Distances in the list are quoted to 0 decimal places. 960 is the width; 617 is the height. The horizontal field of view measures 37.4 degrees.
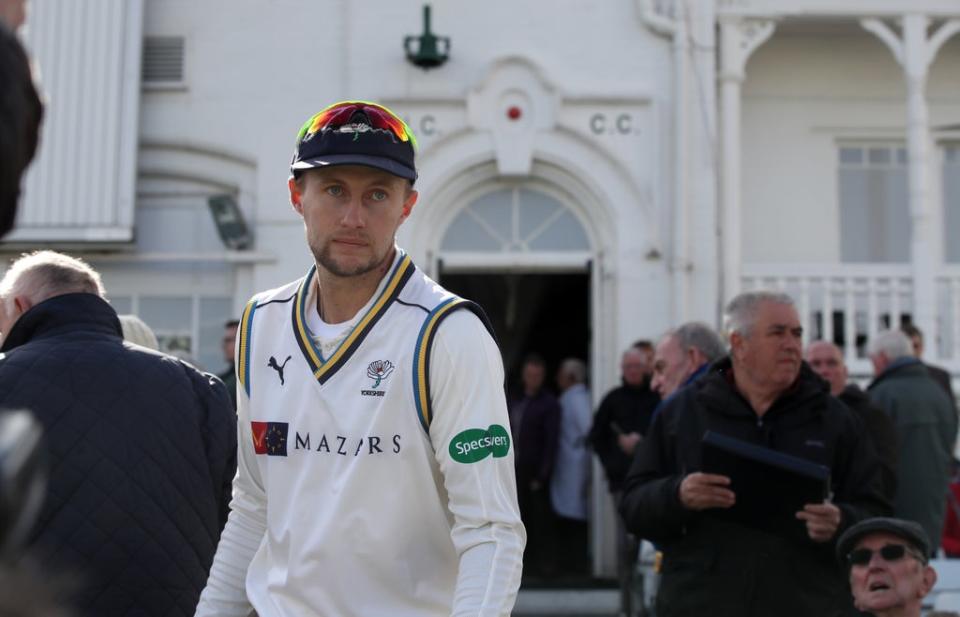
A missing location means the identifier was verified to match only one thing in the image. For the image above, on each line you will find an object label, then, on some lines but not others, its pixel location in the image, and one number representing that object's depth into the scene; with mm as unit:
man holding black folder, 5012
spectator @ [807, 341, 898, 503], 6730
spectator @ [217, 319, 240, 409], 9472
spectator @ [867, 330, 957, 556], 8602
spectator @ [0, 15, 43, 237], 1577
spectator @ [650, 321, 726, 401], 6941
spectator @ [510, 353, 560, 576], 12203
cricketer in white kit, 2943
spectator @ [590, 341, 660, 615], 10461
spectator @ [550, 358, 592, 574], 12430
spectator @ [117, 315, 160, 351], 5844
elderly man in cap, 5059
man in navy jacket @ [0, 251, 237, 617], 3932
